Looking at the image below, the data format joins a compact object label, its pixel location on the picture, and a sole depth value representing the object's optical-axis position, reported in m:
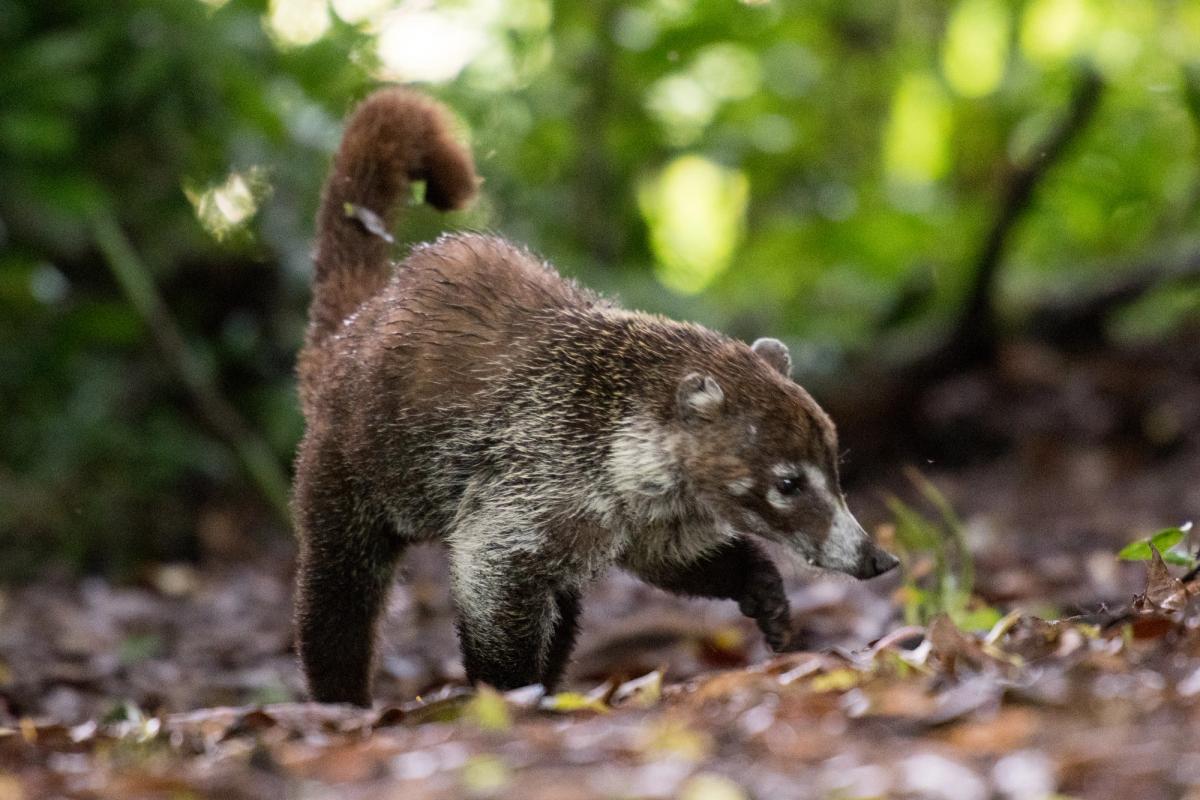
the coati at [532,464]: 9.05
